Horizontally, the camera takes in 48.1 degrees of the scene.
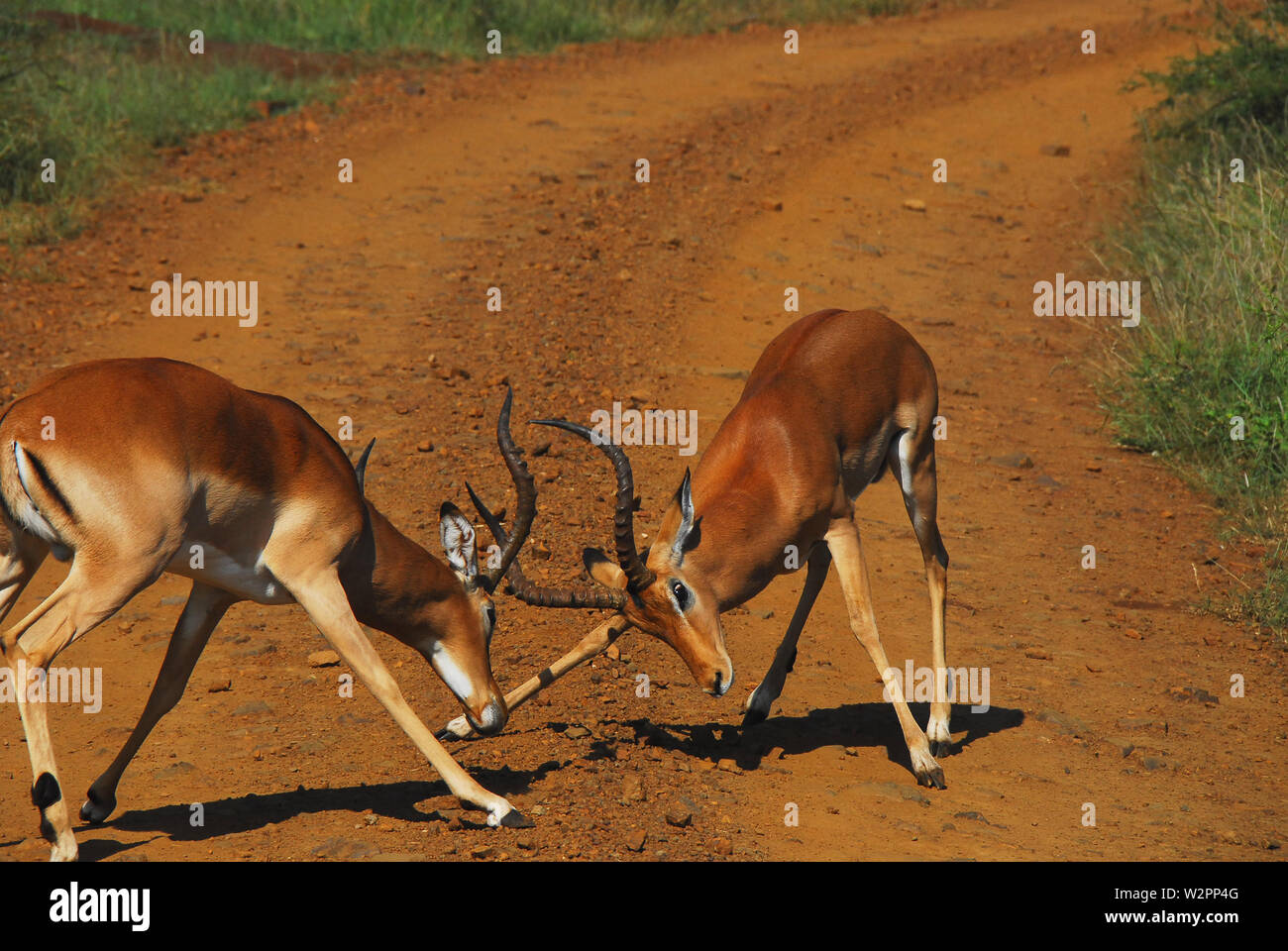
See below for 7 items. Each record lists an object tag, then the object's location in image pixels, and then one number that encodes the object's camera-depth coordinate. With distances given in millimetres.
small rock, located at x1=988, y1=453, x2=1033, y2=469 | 10117
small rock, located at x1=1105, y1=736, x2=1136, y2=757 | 6844
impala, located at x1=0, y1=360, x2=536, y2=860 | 5066
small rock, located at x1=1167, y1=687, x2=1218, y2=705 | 7434
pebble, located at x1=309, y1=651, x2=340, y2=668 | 7160
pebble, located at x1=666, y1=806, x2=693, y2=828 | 5605
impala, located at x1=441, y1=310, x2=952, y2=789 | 5934
